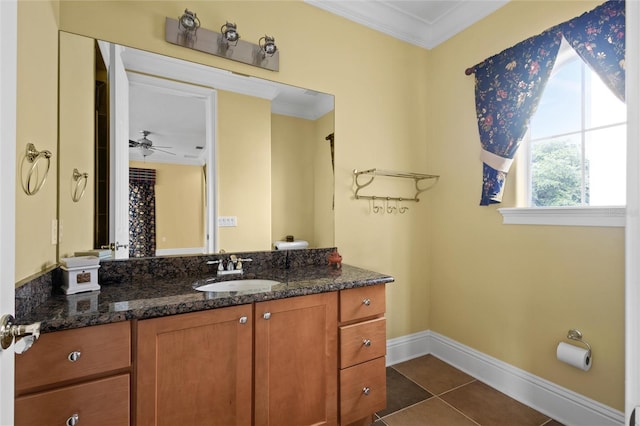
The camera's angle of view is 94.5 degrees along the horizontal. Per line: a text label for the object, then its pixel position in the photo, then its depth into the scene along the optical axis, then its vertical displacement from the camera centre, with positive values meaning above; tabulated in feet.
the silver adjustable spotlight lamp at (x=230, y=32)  5.79 +3.54
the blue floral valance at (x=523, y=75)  4.97 +2.75
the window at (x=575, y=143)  5.37 +1.38
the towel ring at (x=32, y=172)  3.51 +0.50
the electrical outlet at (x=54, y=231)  4.39 -0.29
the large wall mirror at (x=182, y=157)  4.89 +1.08
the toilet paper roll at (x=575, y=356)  5.27 -2.62
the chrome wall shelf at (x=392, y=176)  7.63 +0.92
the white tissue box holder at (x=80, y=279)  4.21 -0.98
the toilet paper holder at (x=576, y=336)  5.49 -2.35
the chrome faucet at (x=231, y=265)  5.74 -1.07
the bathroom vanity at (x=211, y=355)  3.31 -1.94
